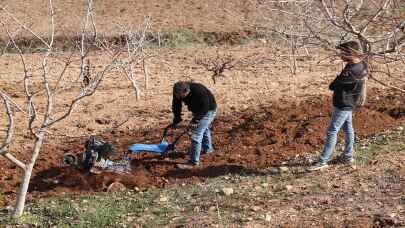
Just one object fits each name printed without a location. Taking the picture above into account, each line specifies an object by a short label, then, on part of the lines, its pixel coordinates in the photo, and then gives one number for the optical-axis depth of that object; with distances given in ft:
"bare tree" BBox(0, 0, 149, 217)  27.38
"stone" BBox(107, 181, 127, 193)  34.74
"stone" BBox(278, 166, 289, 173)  36.25
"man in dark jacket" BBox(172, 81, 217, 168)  37.27
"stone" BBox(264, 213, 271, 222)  29.54
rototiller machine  36.23
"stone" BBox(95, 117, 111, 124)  48.90
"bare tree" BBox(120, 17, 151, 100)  53.54
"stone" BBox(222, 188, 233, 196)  32.81
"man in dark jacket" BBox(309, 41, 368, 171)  32.71
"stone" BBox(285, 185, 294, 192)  33.25
